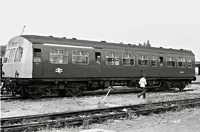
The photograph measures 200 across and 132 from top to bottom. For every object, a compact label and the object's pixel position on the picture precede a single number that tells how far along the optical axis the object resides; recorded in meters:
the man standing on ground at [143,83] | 17.23
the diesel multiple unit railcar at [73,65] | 16.28
